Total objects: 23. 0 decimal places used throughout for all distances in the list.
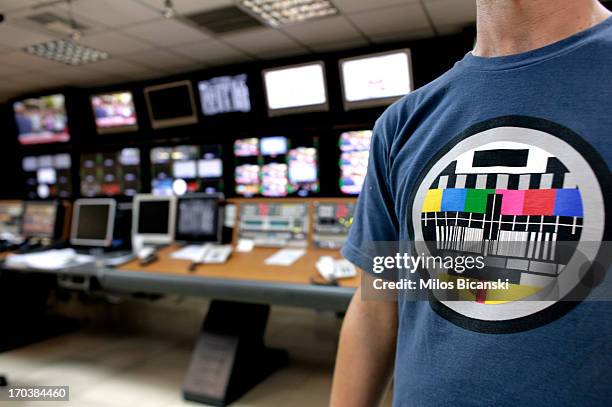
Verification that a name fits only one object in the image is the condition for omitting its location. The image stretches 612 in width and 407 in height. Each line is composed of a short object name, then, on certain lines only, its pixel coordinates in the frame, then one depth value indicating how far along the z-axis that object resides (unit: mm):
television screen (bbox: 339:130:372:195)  4188
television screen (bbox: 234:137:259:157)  4633
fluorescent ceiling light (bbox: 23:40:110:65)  4336
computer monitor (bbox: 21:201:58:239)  4059
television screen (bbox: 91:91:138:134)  5102
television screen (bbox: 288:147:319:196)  4395
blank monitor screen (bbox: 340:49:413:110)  3828
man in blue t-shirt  433
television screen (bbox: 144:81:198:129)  4789
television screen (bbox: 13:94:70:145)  5422
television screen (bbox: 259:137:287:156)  4500
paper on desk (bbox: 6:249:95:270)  3111
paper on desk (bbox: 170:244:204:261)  2949
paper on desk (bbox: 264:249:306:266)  2693
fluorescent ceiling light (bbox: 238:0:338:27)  3443
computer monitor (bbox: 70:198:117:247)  3697
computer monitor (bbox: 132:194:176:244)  3432
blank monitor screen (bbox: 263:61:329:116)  4176
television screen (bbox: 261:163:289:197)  4504
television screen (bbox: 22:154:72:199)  5617
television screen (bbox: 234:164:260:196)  4648
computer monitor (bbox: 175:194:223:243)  3240
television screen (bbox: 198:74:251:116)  4582
